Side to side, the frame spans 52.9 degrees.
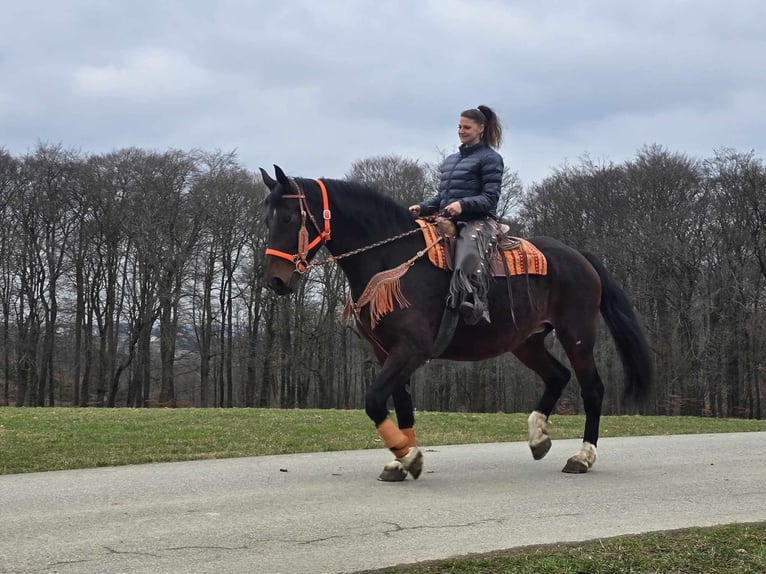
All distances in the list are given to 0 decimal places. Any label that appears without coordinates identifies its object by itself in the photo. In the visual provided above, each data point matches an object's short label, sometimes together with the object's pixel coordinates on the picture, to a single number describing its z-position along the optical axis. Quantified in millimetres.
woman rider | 6980
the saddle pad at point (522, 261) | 7445
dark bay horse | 6723
